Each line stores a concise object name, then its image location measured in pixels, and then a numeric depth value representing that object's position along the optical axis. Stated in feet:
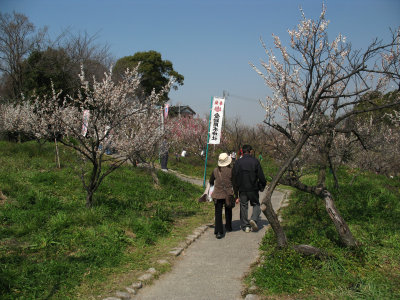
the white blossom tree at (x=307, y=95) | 17.51
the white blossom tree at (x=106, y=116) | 24.81
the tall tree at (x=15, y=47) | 84.17
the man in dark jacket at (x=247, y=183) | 25.26
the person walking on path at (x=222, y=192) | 24.41
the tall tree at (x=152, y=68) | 129.18
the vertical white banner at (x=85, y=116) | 31.23
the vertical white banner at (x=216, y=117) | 46.32
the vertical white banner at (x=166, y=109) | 58.88
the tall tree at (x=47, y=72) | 78.86
